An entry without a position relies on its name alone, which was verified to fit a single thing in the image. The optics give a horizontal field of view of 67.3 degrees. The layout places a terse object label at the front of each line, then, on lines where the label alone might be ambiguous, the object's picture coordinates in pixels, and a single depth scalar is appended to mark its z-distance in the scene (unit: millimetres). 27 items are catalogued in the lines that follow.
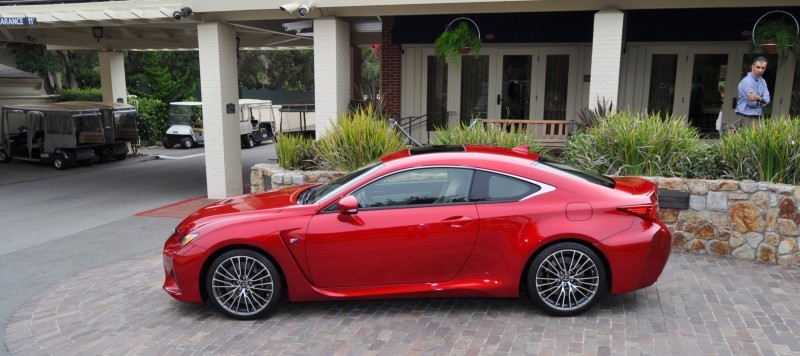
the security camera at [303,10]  10055
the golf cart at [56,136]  18109
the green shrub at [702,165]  7355
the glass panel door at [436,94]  13398
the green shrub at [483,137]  8211
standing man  8273
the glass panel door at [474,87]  13196
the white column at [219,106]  11500
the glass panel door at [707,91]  12039
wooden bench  10352
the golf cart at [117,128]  19359
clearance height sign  11906
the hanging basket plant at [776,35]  9508
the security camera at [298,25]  11656
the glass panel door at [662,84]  12273
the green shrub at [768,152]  6785
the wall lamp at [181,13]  10758
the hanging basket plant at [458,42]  10844
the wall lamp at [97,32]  13211
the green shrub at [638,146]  7379
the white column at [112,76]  20781
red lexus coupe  4988
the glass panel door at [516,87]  12969
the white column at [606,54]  9469
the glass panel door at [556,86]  12797
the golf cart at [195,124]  24844
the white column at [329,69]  10758
